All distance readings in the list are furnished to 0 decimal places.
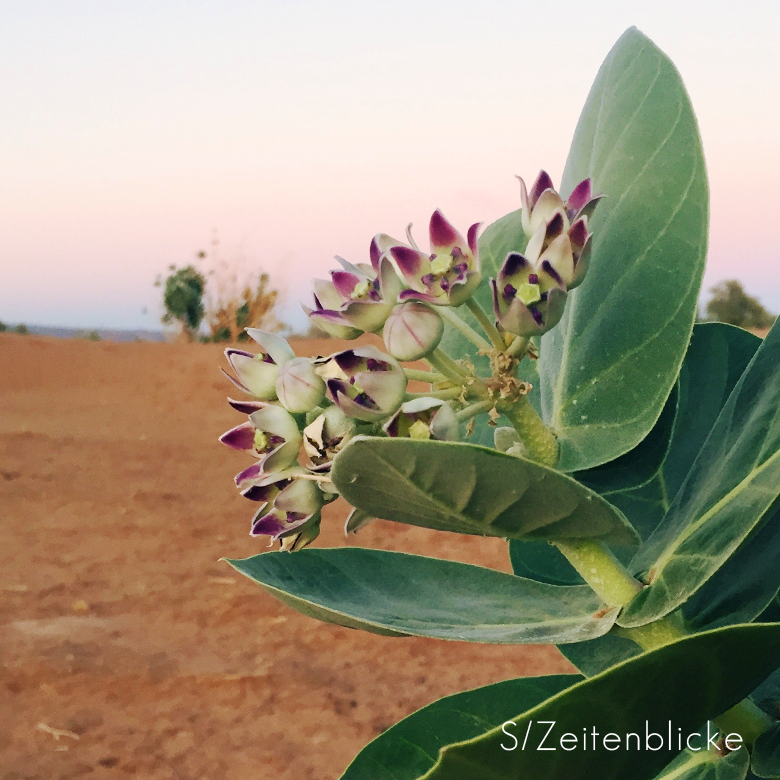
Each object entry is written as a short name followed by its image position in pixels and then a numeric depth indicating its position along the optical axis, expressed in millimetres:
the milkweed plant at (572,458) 332
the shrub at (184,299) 9430
